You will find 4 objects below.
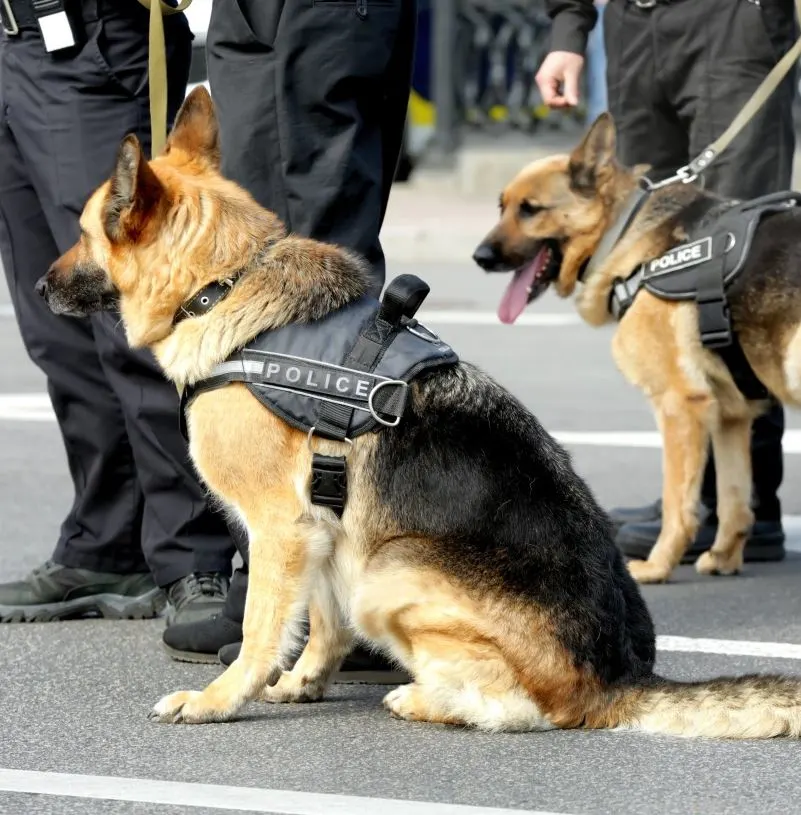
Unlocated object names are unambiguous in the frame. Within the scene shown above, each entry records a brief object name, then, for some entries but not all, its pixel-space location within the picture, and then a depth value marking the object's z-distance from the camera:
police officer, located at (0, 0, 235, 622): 9.02
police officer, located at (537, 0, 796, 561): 11.39
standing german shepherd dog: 10.53
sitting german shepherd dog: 7.34
